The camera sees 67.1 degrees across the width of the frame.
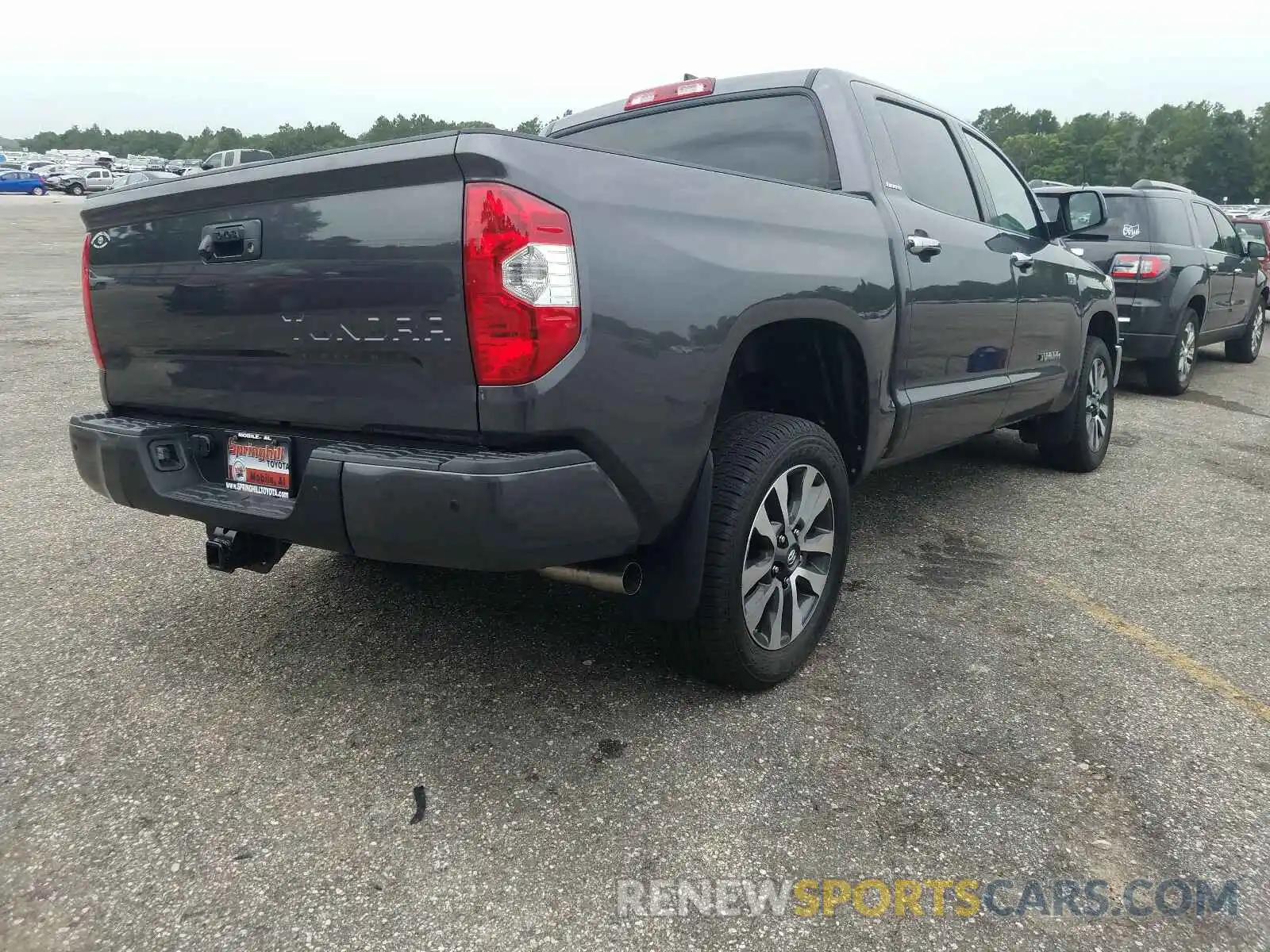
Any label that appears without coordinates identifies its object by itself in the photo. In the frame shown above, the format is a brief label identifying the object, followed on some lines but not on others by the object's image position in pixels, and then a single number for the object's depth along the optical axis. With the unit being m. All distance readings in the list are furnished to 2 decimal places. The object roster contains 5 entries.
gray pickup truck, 2.10
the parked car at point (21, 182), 53.47
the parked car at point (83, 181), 54.53
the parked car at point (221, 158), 28.67
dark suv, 8.06
